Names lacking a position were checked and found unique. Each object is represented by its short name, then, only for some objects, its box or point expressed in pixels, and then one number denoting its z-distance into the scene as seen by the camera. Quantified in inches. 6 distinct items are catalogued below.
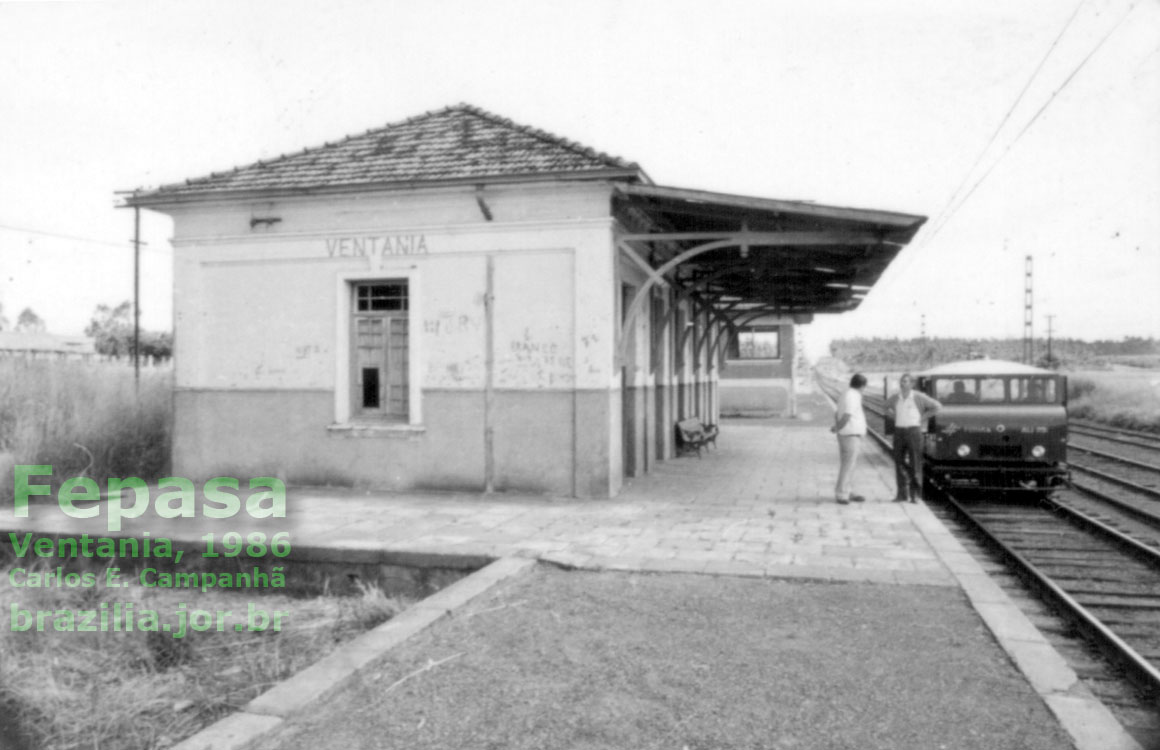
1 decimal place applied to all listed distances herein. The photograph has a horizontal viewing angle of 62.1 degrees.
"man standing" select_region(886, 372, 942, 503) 436.5
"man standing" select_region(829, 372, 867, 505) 432.8
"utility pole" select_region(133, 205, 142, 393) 1290.6
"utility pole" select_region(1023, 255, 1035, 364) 2489.3
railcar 472.7
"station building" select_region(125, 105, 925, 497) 430.0
